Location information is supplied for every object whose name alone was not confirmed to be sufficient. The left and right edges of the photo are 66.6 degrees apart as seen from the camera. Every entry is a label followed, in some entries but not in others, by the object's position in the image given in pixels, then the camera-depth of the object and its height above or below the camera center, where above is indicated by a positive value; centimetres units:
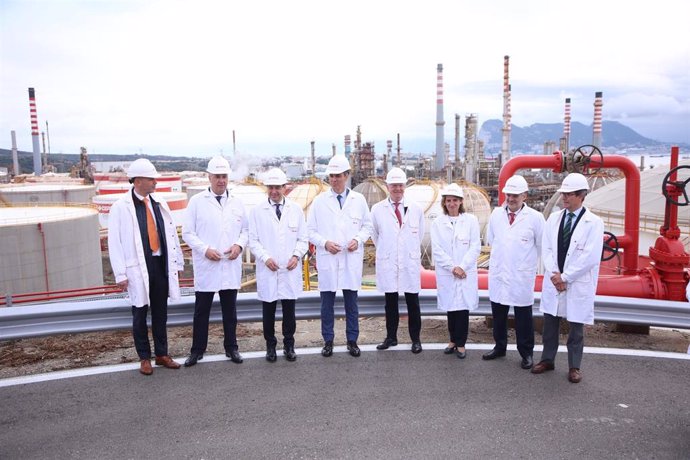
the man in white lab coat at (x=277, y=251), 490 -81
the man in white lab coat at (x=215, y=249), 482 -76
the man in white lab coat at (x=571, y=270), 445 -93
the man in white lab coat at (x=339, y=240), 507 -73
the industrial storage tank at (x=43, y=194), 3162 -142
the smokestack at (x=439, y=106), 5509 +601
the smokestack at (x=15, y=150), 6813 +268
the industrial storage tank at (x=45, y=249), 1703 -265
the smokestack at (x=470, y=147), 4853 +156
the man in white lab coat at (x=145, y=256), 454 -76
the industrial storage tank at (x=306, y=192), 2978 -147
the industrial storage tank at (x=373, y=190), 3192 -153
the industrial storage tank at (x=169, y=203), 3078 -204
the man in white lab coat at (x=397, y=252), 514 -87
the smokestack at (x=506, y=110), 4869 +487
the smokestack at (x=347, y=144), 6584 +268
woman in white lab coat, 502 -95
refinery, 628 -145
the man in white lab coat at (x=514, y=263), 485 -93
